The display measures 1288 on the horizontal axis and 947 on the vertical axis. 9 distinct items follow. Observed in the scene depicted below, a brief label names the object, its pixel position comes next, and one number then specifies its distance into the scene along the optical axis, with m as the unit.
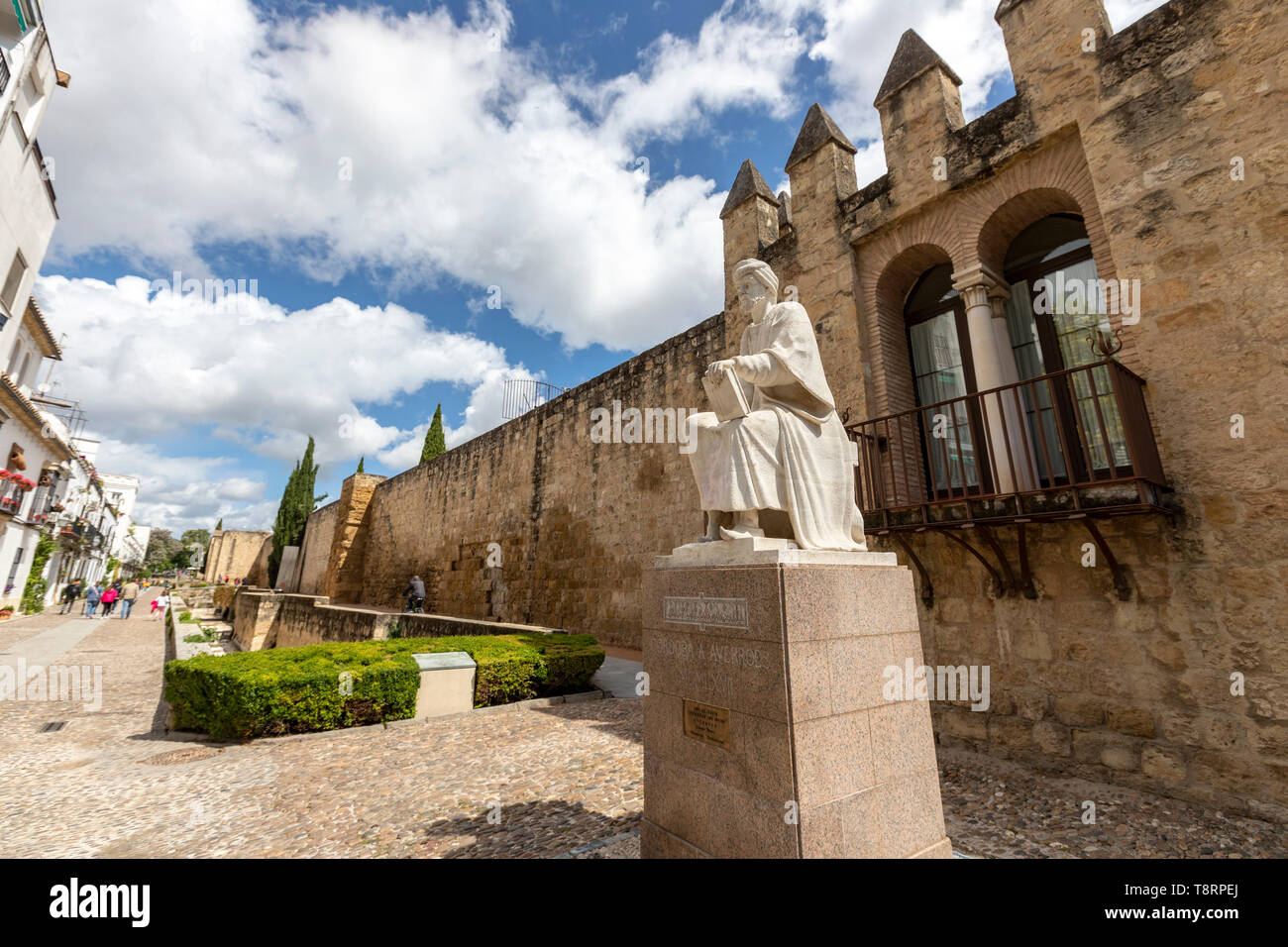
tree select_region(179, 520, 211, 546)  93.75
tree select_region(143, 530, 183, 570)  88.51
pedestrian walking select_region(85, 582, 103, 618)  25.88
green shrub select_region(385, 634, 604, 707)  6.66
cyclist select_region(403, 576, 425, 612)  16.08
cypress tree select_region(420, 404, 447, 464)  27.30
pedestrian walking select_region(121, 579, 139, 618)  23.31
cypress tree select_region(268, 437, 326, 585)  34.69
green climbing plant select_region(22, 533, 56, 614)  20.98
